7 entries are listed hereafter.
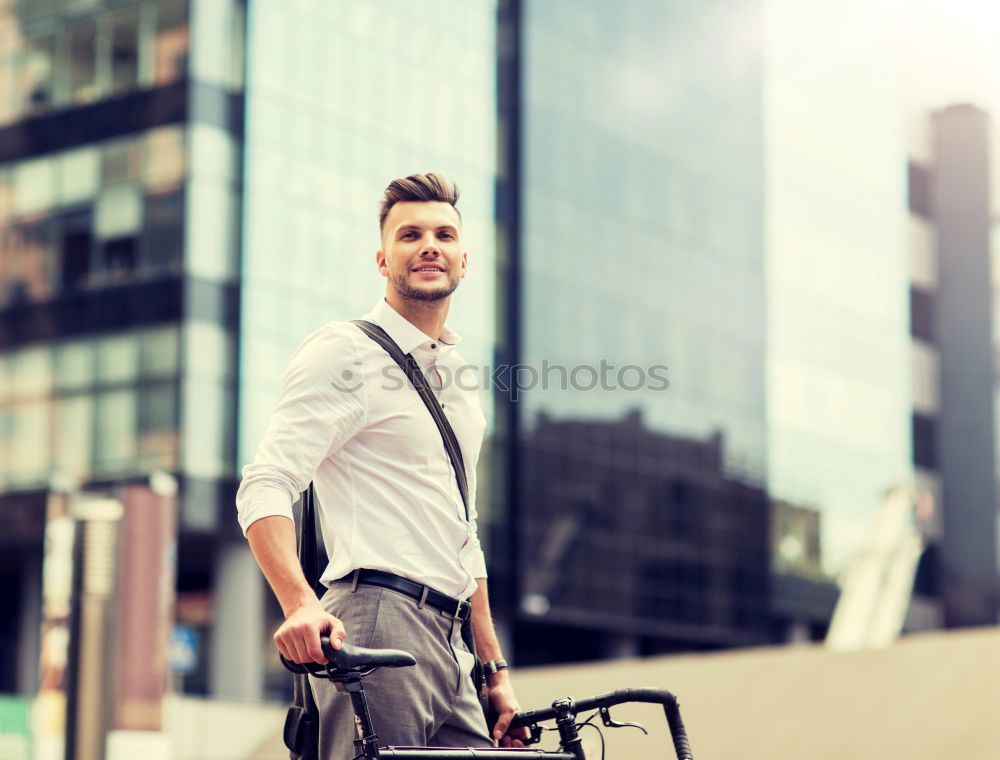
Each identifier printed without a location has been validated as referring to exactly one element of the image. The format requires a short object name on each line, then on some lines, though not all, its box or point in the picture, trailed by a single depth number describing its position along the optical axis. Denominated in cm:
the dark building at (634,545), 4106
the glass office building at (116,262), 3394
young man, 350
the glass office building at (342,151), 3481
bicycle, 327
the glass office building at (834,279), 5194
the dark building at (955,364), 5928
